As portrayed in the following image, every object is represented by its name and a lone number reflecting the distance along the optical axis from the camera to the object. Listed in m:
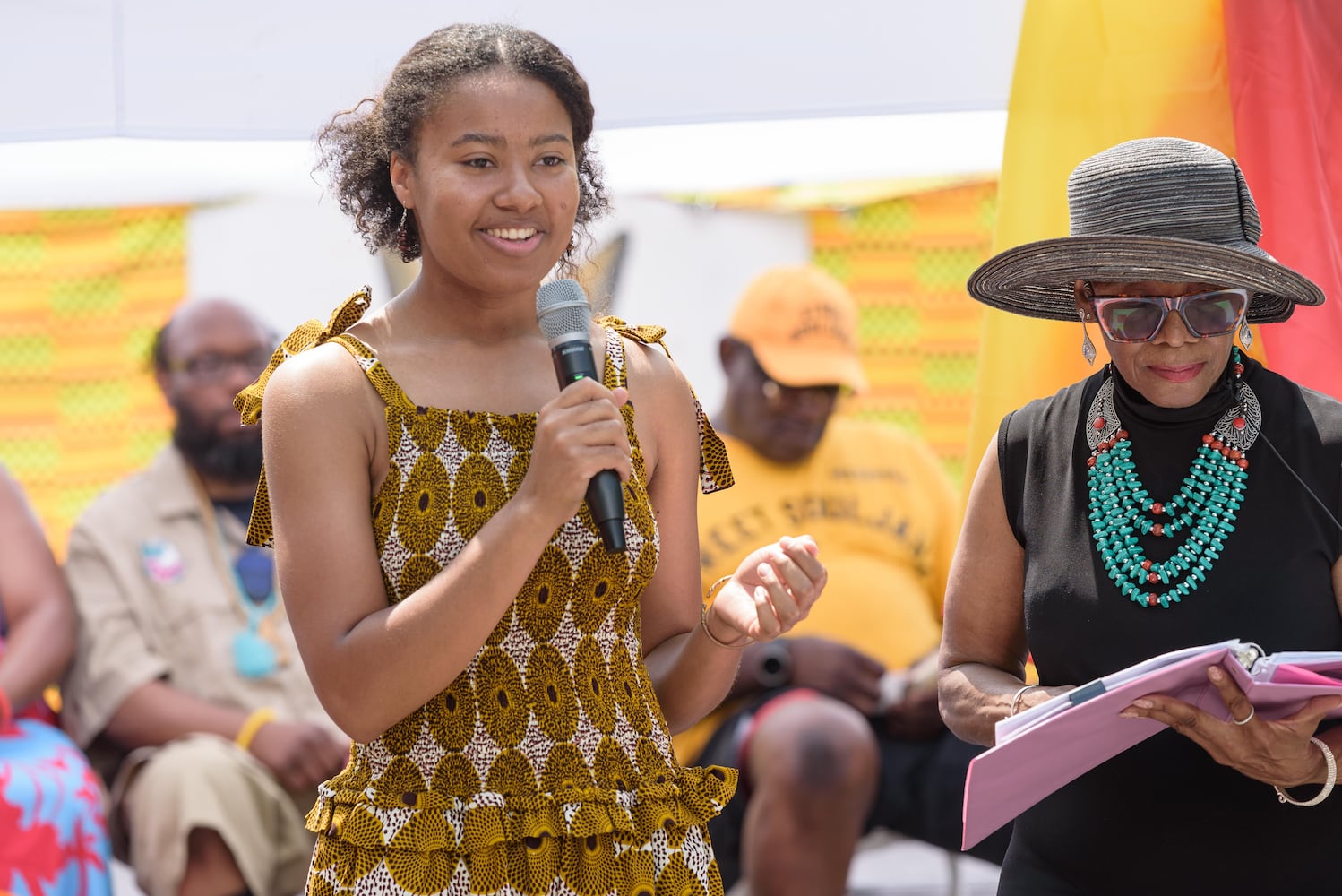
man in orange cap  9.12
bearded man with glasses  8.67
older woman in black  4.30
